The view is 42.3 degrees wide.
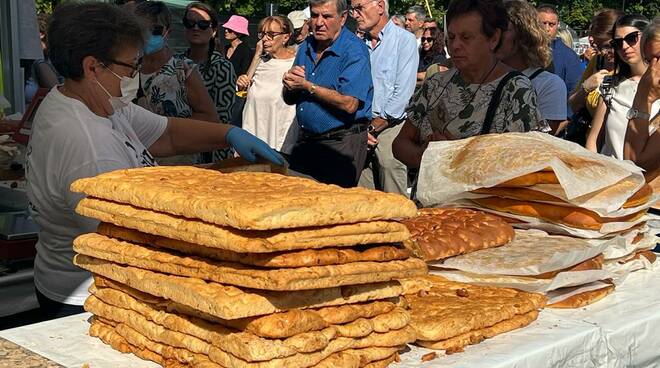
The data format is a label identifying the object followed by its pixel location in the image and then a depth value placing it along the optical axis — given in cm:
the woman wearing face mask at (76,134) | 269
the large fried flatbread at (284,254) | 159
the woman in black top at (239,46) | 995
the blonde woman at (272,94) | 689
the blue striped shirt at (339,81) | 567
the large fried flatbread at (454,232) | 243
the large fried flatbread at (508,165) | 262
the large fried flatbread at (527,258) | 240
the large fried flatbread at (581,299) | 241
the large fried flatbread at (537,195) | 269
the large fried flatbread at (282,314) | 160
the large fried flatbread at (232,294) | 158
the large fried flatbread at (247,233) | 156
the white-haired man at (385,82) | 681
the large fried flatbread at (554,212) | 265
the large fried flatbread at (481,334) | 200
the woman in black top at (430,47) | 956
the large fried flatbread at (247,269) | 158
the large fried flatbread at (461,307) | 201
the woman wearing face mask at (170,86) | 513
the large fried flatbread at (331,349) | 160
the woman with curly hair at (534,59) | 457
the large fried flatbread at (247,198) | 156
